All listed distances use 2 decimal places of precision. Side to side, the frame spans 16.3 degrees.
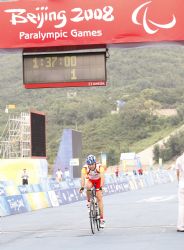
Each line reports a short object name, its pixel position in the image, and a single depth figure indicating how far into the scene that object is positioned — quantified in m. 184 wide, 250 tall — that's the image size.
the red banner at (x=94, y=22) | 15.94
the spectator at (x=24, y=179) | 40.56
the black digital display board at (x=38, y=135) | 49.06
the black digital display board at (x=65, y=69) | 16.31
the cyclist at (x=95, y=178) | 14.97
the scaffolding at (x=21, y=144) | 61.39
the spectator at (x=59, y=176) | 45.38
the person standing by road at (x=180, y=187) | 13.65
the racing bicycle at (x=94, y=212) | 14.32
